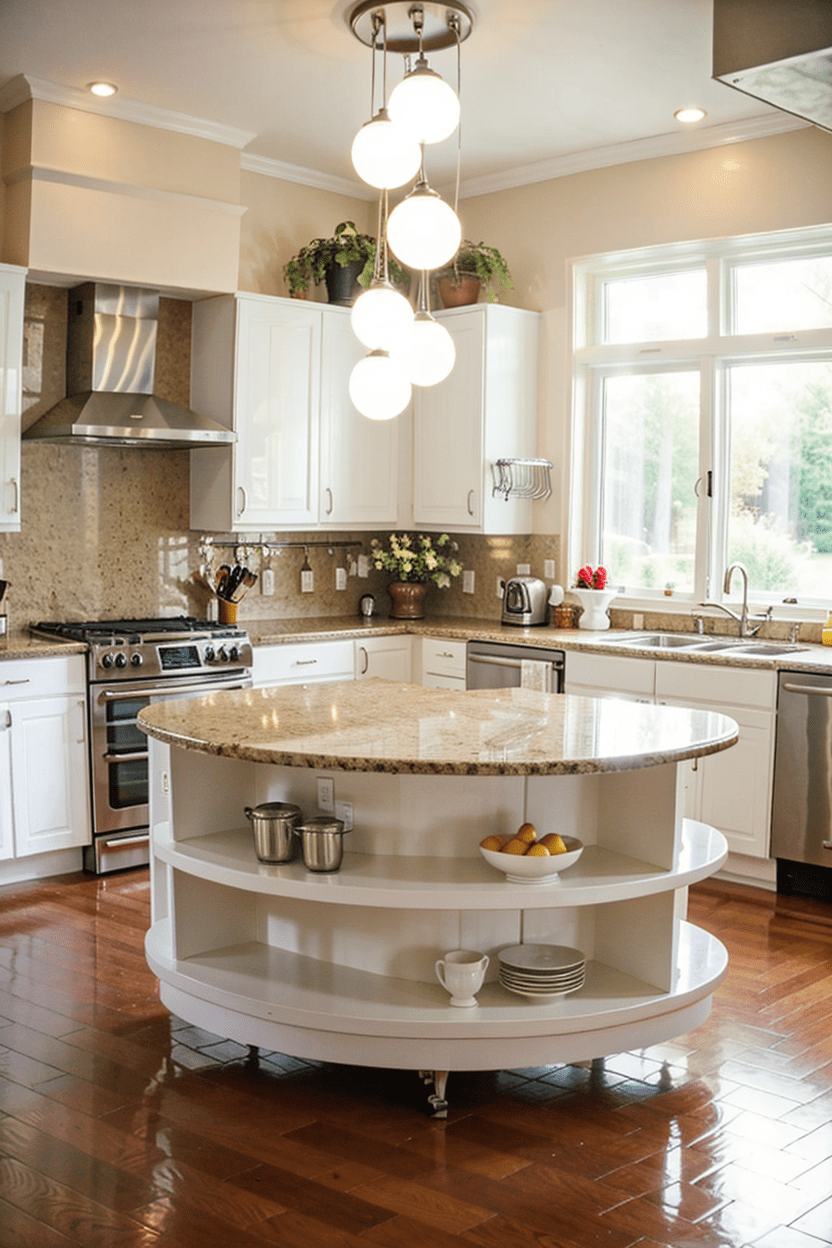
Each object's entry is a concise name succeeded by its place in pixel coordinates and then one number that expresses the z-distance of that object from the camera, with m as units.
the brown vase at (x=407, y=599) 6.46
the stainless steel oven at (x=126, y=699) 4.90
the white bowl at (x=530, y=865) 2.86
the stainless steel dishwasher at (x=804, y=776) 4.54
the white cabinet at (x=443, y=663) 5.79
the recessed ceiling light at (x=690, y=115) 5.05
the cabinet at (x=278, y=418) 5.55
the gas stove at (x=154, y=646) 4.89
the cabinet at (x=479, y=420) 5.89
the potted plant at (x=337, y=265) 5.88
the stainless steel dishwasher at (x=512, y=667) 5.37
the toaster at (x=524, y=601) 5.90
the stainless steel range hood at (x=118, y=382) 5.07
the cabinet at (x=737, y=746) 4.71
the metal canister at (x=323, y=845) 2.93
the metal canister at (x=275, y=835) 3.03
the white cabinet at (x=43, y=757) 4.67
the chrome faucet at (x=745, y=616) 5.30
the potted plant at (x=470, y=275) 5.97
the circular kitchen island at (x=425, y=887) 2.86
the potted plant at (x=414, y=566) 6.37
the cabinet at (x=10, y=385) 4.83
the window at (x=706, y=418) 5.28
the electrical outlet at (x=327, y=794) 3.16
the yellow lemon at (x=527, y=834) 2.92
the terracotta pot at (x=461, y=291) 6.01
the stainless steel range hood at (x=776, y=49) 3.39
